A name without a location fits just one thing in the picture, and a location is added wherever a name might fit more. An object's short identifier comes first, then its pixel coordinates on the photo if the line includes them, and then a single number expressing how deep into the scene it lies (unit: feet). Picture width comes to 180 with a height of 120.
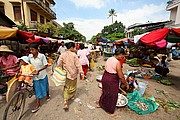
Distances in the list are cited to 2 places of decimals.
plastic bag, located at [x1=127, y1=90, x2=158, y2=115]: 10.38
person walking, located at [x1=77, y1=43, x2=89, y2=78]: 18.40
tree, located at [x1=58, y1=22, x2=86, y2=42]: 87.83
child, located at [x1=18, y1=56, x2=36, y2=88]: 8.61
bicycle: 8.08
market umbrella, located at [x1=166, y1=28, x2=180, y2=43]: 12.57
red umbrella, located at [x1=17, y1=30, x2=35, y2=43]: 15.21
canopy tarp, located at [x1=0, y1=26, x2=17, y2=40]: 12.45
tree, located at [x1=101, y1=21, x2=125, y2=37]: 200.64
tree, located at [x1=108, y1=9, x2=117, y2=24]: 189.37
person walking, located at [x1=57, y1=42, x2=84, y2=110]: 10.10
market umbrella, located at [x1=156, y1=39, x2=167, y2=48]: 22.82
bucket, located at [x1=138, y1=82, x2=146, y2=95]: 13.58
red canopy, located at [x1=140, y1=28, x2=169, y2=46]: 13.71
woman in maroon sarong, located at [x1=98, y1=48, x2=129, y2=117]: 8.77
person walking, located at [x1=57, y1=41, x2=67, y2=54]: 26.07
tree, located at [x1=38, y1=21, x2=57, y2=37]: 48.29
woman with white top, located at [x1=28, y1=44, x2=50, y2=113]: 9.44
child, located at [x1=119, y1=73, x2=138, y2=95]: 13.60
